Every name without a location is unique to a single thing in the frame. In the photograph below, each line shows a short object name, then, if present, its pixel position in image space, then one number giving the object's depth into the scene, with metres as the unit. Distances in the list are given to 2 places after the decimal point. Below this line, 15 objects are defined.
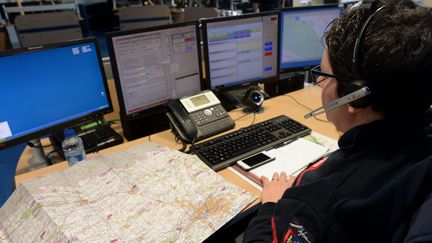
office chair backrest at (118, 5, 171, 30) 3.98
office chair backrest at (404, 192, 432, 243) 0.50
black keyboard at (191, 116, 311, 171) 1.20
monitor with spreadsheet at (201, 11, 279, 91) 1.54
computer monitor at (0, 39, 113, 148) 1.11
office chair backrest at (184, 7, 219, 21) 3.81
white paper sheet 1.14
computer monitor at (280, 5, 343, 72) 1.78
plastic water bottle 1.22
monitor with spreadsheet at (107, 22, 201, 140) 1.32
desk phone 1.38
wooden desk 1.17
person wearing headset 0.57
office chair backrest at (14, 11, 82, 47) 3.20
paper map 0.83
